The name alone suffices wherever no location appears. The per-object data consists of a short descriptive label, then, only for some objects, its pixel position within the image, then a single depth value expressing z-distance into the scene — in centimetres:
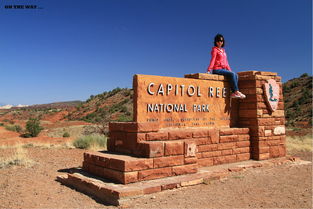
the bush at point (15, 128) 2275
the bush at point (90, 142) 1253
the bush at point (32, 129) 1889
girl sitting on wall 852
